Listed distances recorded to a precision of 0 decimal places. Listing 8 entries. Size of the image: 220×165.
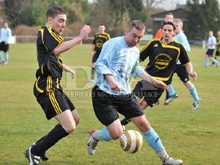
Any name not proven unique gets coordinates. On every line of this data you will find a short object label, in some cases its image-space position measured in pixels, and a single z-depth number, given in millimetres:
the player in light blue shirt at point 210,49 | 45912
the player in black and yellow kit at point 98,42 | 29661
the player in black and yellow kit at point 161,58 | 14180
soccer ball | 9703
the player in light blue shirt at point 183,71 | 19017
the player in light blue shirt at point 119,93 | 9750
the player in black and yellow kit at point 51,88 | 9477
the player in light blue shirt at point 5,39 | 43022
